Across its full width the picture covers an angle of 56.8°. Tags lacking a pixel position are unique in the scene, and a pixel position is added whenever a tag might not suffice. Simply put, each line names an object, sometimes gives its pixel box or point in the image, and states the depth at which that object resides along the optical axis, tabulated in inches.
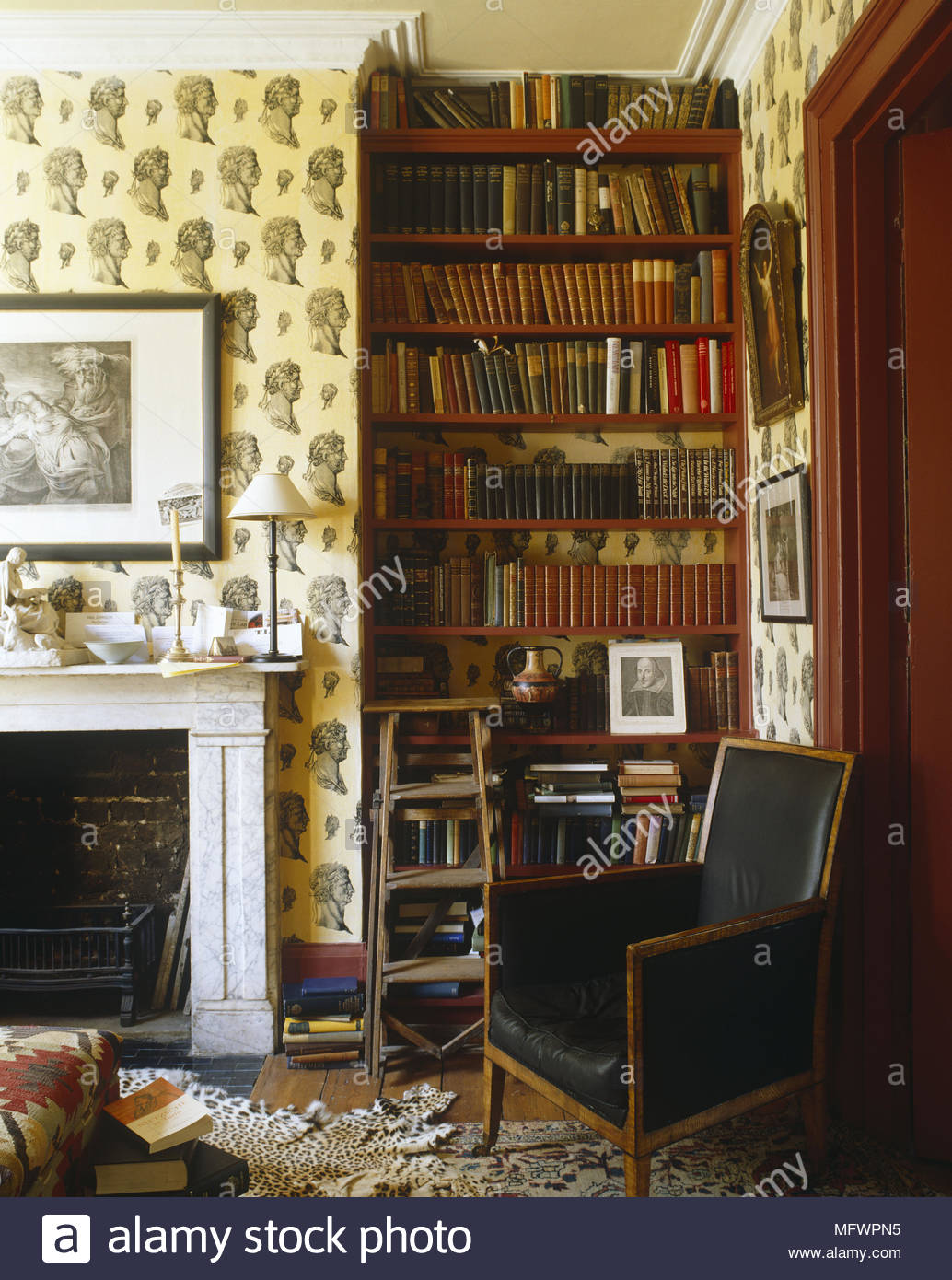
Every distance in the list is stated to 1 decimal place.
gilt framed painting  99.1
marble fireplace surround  108.6
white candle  107.1
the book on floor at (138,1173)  63.2
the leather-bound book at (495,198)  122.0
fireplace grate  113.7
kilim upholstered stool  55.8
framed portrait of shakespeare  122.4
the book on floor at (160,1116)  64.4
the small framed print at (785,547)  97.3
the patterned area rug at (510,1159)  79.8
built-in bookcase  120.0
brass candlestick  107.0
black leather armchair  69.9
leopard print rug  80.3
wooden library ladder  103.1
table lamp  104.8
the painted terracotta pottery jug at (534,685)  112.0
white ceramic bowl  106.7
